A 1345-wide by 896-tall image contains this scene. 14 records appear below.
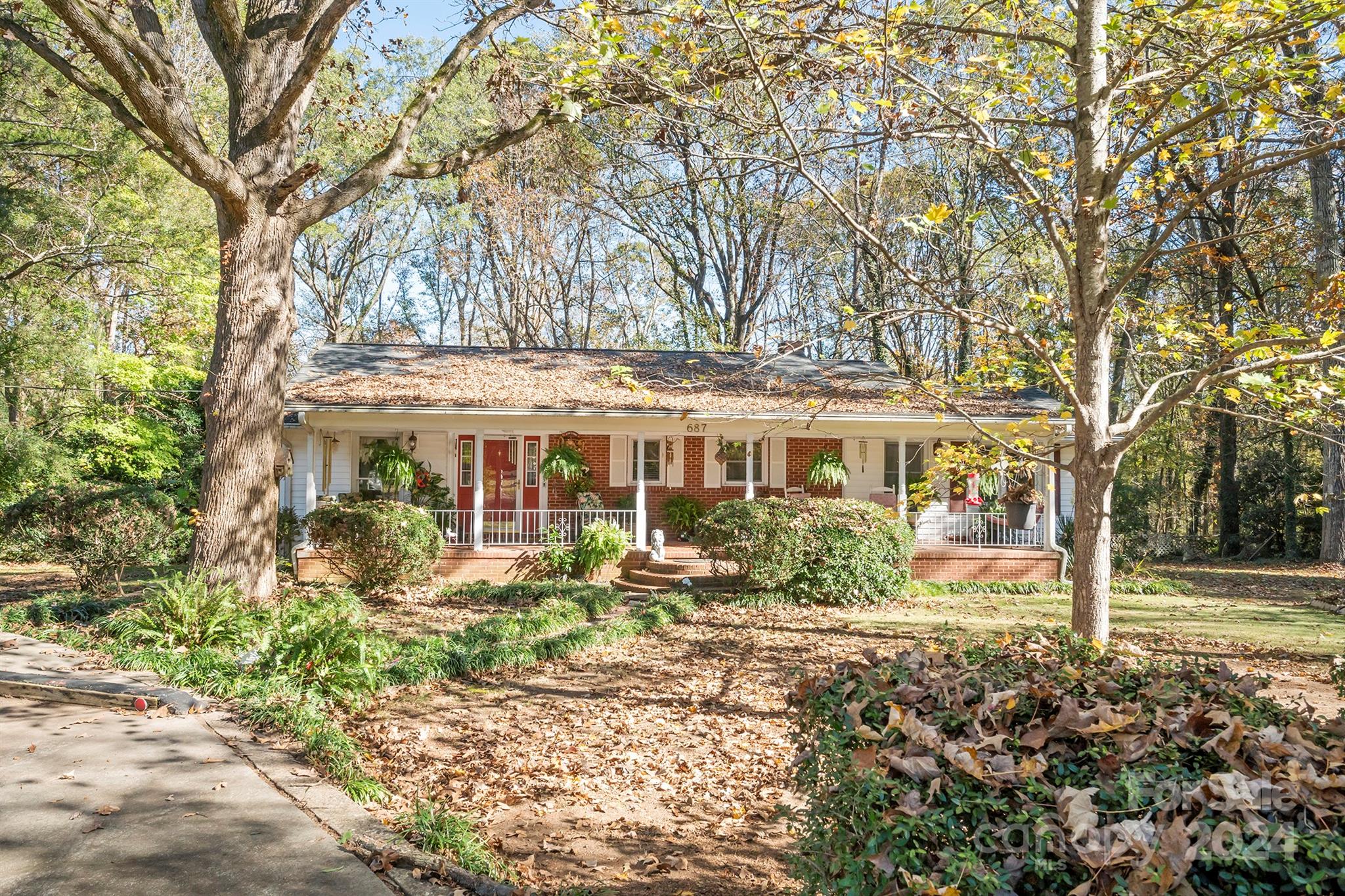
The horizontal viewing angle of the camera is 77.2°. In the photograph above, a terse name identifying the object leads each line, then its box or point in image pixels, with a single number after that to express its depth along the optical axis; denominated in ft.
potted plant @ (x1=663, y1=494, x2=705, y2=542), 59.06
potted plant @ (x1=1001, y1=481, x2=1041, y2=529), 51.55
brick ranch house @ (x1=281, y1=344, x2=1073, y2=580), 50.75
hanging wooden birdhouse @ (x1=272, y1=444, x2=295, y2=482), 34.81
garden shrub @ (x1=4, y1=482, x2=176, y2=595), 36.94
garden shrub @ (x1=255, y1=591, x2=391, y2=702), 23.11
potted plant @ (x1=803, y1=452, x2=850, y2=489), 56.39
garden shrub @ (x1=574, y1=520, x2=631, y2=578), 49.03
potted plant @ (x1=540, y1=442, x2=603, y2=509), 54.49
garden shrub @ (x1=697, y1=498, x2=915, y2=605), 42.96
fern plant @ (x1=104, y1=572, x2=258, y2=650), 26.53
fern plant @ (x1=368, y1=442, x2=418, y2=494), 51.24
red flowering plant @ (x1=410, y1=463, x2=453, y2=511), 55.67
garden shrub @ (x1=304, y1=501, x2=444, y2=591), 40.37
